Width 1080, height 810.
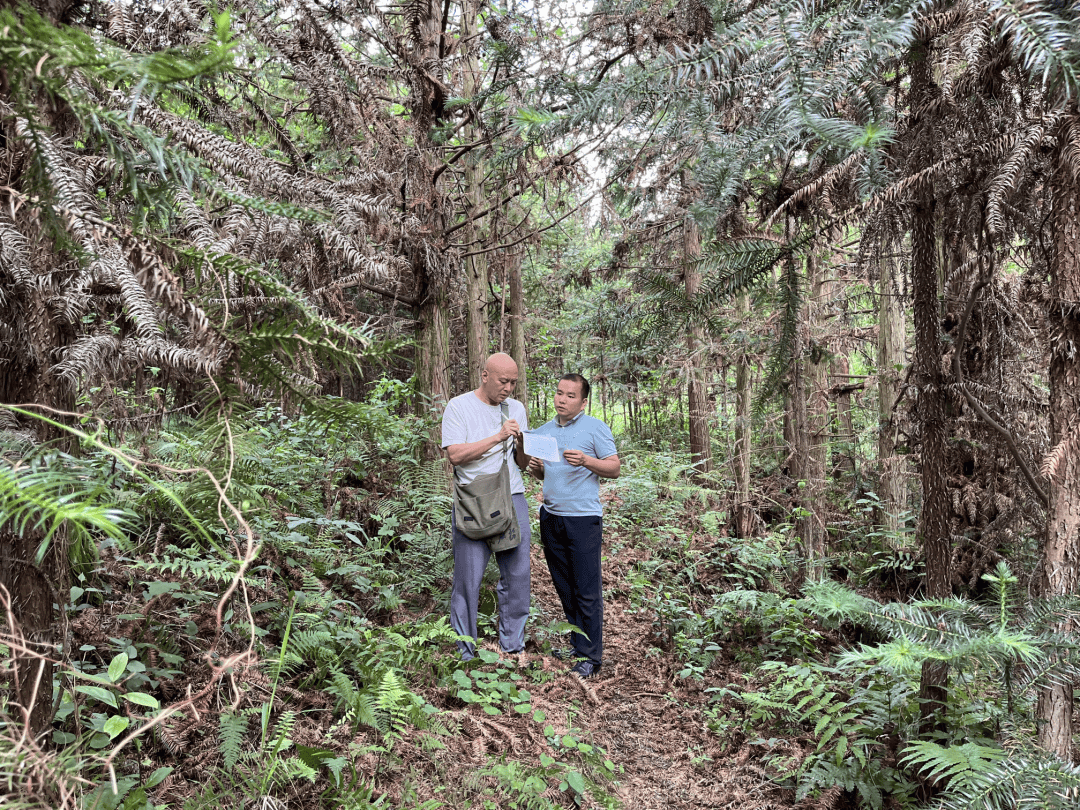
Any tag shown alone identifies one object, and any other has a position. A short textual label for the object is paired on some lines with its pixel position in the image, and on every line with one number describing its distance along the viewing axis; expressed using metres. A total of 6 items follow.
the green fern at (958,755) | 2.85
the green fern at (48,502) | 0.86
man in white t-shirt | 4.92
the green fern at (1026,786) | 1.97
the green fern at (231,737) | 2.92
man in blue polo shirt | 5.45
